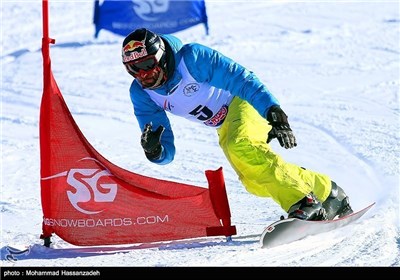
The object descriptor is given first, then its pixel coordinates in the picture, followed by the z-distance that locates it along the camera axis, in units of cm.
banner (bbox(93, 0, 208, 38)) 2606
